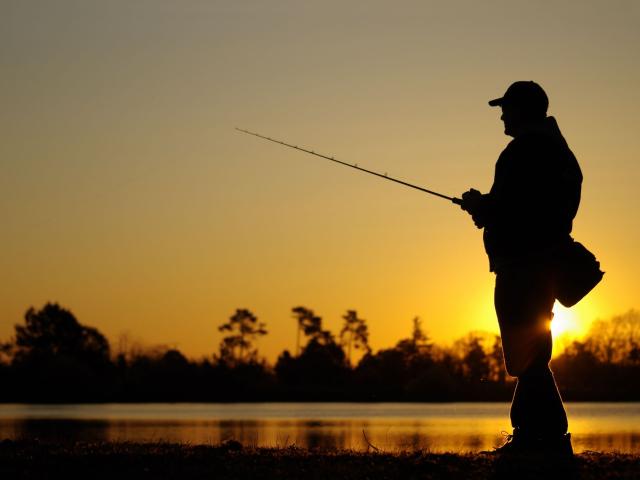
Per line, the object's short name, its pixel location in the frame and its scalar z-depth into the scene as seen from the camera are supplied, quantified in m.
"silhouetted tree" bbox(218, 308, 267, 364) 122.50
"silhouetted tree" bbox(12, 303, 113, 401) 97.56
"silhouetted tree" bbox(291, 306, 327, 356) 125.31
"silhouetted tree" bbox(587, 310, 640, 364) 109.91
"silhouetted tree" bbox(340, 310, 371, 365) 131.12
